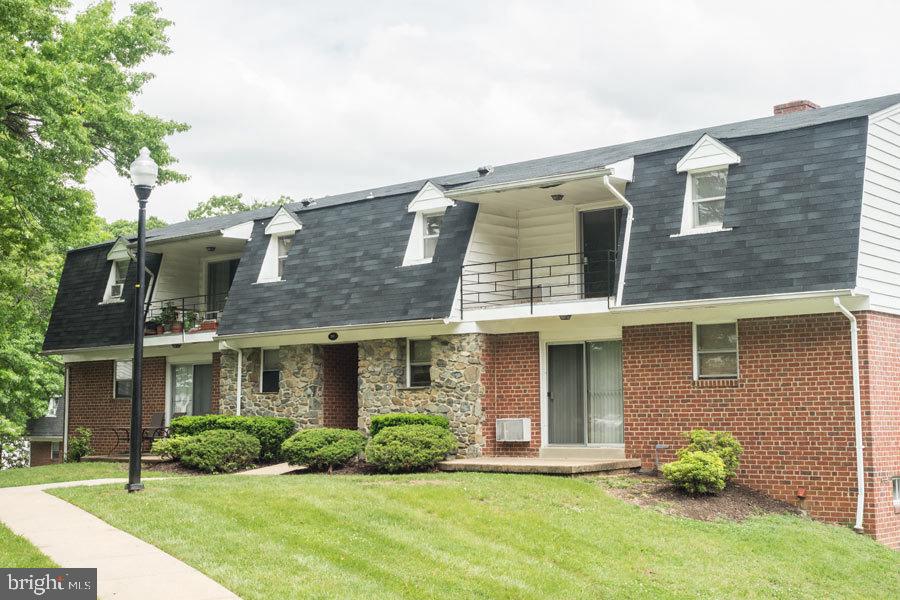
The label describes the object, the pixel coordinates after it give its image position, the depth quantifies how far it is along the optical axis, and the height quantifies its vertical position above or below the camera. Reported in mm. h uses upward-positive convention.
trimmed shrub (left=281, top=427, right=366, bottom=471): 19689 -1435
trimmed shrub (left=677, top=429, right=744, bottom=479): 16812 -1206
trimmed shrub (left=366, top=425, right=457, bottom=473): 18516 -1351
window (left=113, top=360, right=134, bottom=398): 28328 -80
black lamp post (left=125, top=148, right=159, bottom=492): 14836 +979
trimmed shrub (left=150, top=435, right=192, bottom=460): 20966 -1470
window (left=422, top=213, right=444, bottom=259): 21984 +3114
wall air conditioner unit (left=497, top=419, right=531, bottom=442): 19859 -1089
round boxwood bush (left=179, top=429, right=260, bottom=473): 20328 -1529
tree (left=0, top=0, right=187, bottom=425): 19047 +5426
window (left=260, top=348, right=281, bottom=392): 24281 +87
